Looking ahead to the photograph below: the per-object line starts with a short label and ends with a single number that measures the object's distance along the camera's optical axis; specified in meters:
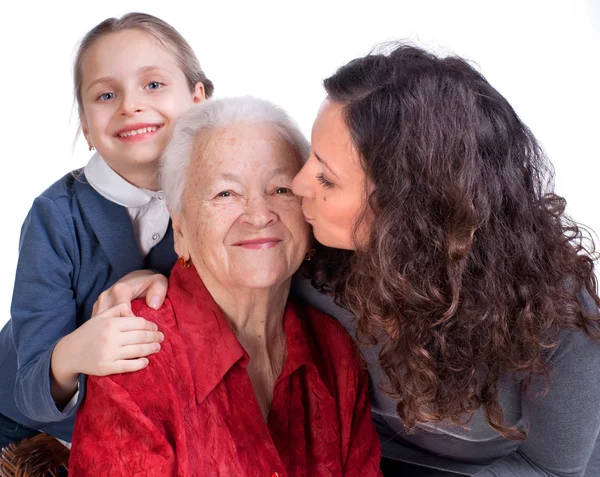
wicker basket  2.22
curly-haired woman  1.70
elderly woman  1.71
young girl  2.14
